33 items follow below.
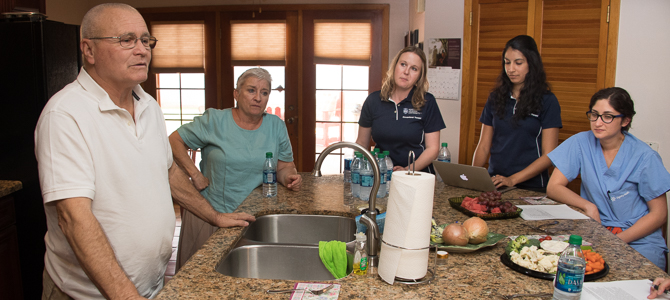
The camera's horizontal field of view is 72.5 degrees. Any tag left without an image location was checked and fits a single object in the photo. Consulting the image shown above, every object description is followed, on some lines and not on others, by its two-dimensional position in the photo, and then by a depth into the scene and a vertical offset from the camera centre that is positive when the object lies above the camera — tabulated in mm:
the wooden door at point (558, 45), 3010 +396
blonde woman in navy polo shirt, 2551 -99
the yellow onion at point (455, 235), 1421 -419
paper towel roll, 1161 -324
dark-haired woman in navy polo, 2490 -87
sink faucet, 1327 -339
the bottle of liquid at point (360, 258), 1295 -449
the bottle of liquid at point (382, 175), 2084 -344
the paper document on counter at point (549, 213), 1828 -455
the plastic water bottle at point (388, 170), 2161 -335
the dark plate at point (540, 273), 1250 -474
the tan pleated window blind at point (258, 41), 4781 +594
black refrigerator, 2561 -27
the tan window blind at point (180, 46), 4930 +545
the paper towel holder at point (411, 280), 1232 -488
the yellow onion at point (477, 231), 1440 -411
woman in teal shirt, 2264 -260
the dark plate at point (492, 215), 1775 -444
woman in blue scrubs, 1955 -343
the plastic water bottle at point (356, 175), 2111 -350
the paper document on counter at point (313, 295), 1162 -500
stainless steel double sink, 1541 -557
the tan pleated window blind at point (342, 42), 4664 +583
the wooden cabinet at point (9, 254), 2314 -822
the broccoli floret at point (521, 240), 1412 -427
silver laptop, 2156 -370
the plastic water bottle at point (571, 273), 1067 -399
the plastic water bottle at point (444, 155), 2851 -343
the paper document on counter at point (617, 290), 1148 -483
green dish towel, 1476 -510
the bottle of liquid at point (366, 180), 2014 -356
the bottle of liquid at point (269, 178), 2098 -370
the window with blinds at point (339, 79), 4680 +209
